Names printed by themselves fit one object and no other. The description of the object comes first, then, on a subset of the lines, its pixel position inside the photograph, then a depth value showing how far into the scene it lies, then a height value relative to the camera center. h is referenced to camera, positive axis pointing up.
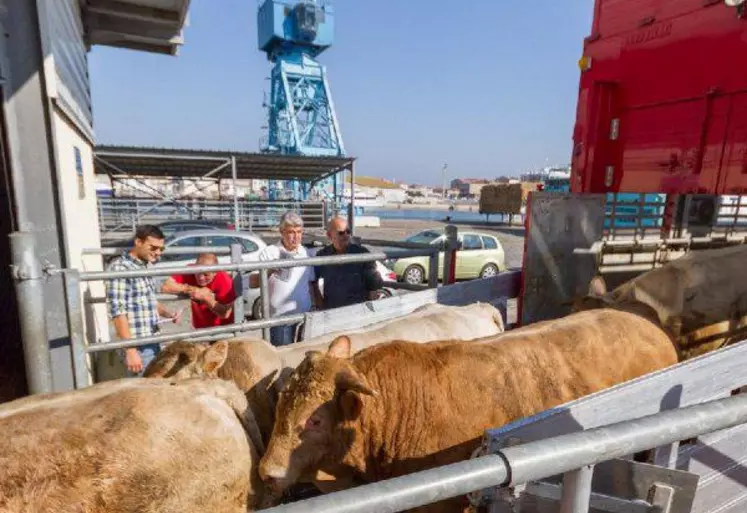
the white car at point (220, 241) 9.12 -1.59
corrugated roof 15.46 +0.46
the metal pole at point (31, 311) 2.39 -0.75
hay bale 40.83 -1.47
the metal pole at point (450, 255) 4.61 -0.78
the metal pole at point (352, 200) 17.32 -0.82
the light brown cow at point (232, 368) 2.48 -1.06
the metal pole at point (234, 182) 15.32 -0.24
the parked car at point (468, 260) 13.31 -2.38
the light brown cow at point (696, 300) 3.26 -0.82
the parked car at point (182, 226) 14.58 -1.67
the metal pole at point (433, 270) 4.71 -0.94
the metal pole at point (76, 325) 2.69 -0.93
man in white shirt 4.43 -0.99
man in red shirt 4.09 -1.07
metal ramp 1.62 -1.04
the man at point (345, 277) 4.51 -0.97
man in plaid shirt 3.61 -1.02
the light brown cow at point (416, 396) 2.21 -1.16
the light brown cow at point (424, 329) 2.93 -1.08
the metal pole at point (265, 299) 3.63 -0.99
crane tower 34.31 +7.55
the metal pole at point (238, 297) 4.06 -1.09
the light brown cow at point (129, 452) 1.59 -1.06
